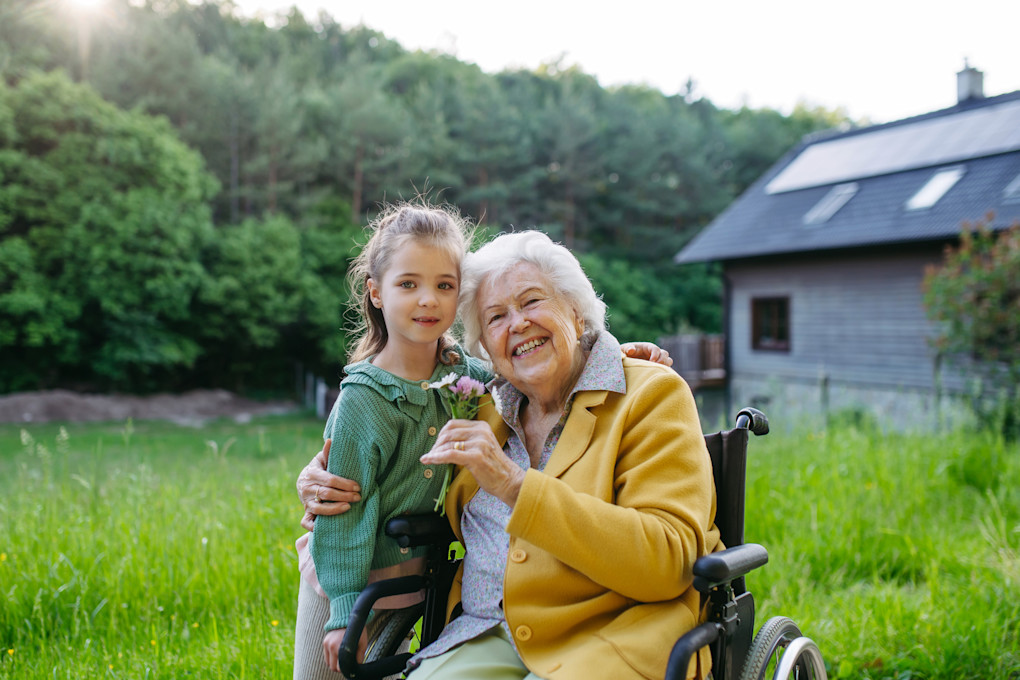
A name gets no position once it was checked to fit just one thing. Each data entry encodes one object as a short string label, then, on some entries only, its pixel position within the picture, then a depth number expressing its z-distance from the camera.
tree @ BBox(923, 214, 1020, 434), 7.45
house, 13.23
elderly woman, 1.41
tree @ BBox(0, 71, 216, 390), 18.86
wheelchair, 1.42
